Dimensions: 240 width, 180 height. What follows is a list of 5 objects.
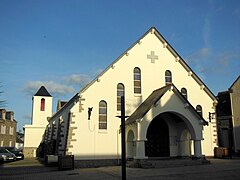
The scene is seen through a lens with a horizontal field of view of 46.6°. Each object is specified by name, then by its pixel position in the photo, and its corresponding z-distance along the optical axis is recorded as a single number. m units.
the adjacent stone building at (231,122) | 32.12
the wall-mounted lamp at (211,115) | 25.04
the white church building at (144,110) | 21.36
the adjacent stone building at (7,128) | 58.80
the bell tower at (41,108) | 47.91
